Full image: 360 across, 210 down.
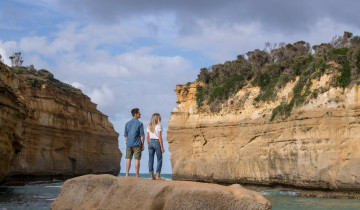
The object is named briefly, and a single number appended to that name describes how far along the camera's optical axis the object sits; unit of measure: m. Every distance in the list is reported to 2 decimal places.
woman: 11.09
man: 11.27
